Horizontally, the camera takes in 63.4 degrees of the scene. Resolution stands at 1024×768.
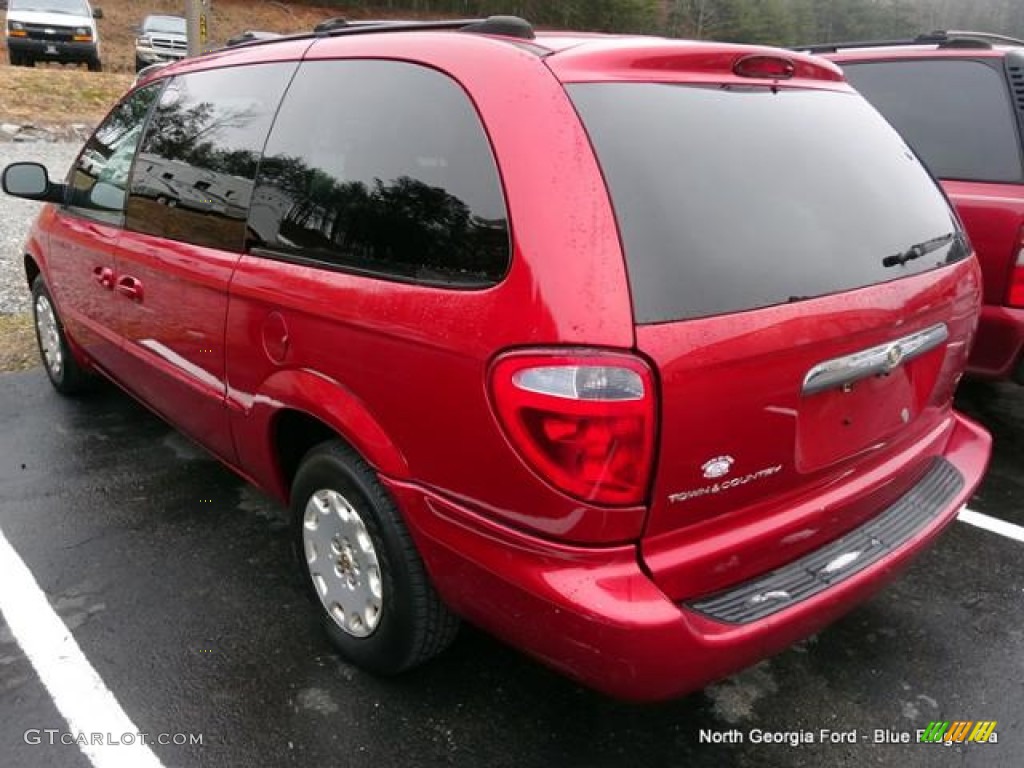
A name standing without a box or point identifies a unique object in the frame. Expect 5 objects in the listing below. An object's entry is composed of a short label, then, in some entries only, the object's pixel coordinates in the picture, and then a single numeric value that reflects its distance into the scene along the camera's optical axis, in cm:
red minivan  177
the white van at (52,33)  1719
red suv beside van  374
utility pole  1018
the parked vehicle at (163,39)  1983
